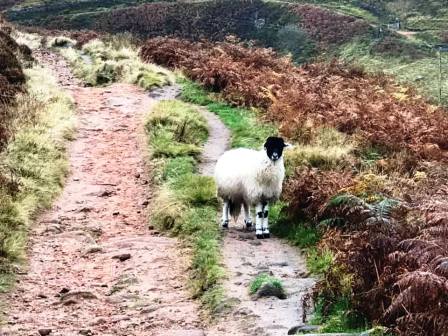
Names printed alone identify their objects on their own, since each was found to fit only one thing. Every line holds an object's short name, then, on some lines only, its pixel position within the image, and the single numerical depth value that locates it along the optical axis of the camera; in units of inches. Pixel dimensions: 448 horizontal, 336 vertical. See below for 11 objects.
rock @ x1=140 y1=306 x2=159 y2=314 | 342.1
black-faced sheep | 436.1
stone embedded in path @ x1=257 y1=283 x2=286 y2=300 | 337.4
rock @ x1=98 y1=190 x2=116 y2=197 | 556.7
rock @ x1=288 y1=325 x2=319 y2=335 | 288.2
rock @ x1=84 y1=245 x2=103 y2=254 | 434.9
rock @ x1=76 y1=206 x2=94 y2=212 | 517.0
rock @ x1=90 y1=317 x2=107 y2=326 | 332.5
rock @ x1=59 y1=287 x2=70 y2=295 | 370.6
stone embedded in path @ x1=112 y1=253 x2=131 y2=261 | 418.3
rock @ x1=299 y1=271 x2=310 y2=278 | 371.2
